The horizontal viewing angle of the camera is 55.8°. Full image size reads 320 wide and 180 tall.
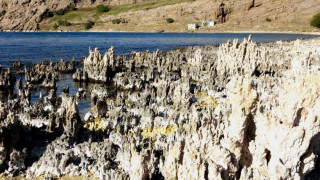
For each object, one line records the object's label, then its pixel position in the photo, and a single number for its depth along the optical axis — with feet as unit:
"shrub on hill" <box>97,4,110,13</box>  643.00
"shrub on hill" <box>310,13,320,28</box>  402.11
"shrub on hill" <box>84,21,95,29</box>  541.34
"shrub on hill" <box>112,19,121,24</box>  554.05
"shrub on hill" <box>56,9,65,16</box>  636.89
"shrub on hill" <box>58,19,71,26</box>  564.55
